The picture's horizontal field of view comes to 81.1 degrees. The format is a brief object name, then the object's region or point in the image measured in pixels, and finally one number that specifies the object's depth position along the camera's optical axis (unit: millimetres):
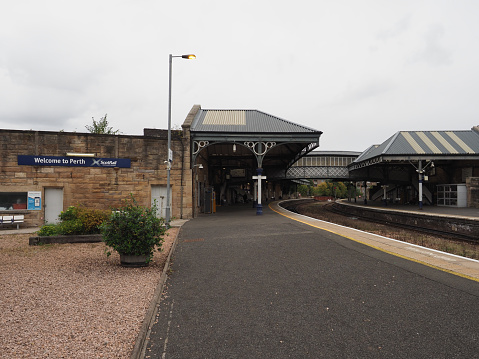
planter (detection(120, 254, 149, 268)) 6812
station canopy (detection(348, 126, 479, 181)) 26859
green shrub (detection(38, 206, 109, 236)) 10469
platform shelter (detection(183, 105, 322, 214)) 20141
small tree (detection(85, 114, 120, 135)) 35906
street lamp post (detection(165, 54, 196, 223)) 14359
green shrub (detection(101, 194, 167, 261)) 6582
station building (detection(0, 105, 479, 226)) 16453
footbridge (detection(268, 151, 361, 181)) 40906
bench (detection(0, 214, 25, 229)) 14953
